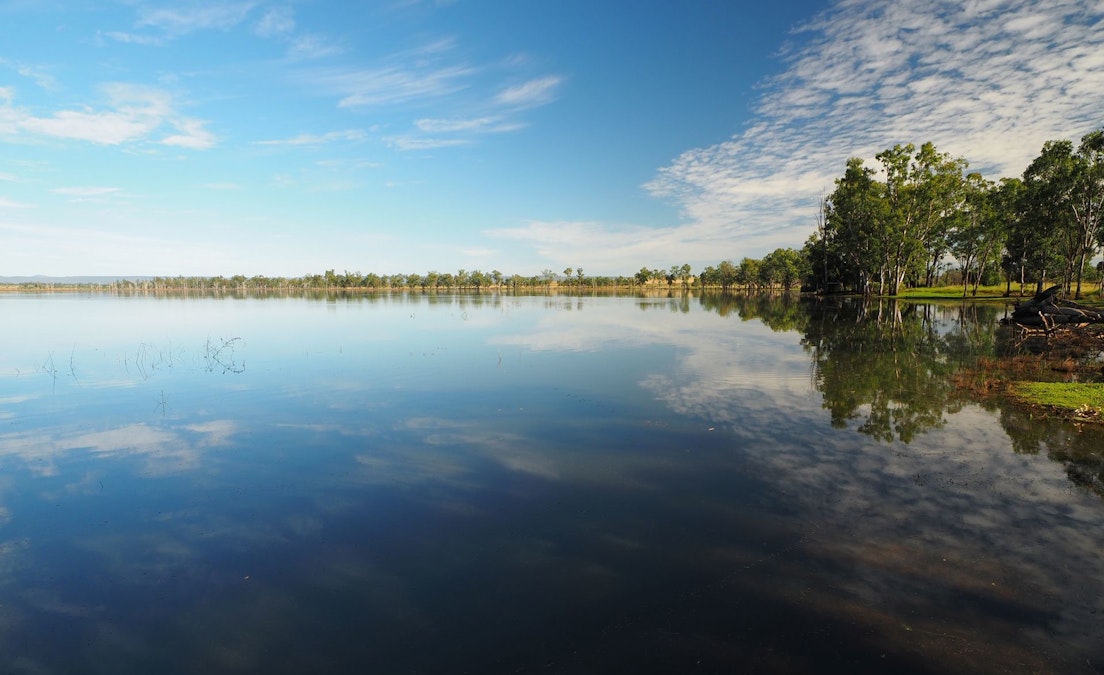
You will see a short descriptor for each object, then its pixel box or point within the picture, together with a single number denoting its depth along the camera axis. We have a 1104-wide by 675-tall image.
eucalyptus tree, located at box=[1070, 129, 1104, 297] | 42.09
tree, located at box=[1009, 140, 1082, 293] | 44.48
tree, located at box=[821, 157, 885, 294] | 65.44
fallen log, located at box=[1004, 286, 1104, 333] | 27.61
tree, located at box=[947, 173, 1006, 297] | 63.91
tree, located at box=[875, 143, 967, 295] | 60.38
